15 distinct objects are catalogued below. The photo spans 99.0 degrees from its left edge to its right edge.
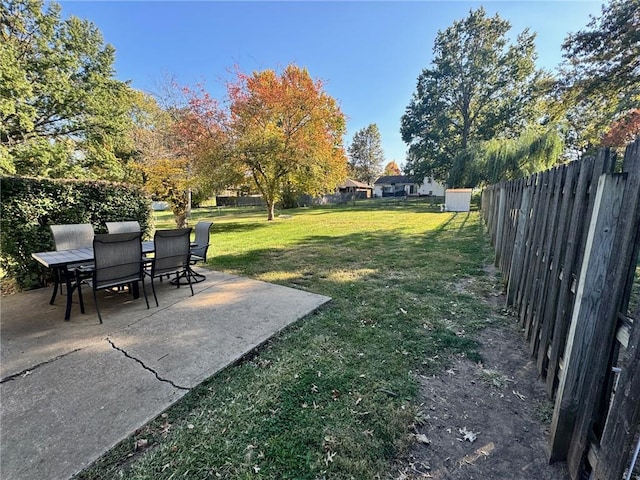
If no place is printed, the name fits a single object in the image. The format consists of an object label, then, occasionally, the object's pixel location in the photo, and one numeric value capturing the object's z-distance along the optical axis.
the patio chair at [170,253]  3.80
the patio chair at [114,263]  3.18
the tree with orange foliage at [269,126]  12.53
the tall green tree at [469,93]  25.00
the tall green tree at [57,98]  11.06
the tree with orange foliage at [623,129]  14.29
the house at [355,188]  45.66
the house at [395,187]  50.50
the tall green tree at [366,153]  55.16
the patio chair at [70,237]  4.21
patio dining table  3.29
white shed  18.81
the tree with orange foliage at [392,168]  69.64
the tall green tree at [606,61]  10.34
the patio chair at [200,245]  4.85
